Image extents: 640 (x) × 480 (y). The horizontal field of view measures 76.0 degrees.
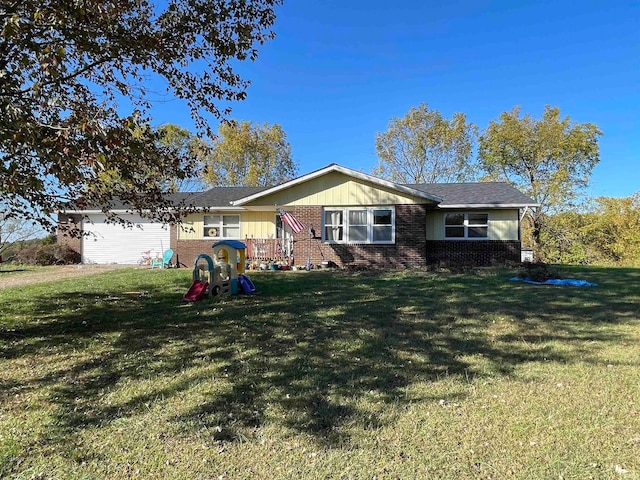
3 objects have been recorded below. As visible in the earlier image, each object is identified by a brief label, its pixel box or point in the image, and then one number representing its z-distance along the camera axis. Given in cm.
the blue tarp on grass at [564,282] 1045
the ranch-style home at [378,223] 1593
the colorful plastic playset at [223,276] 896
